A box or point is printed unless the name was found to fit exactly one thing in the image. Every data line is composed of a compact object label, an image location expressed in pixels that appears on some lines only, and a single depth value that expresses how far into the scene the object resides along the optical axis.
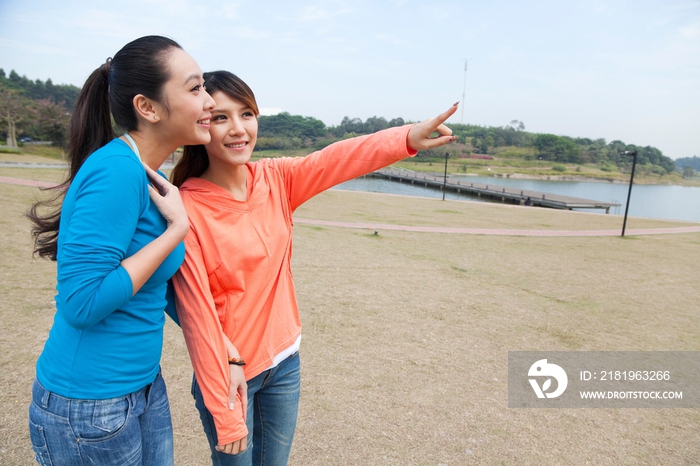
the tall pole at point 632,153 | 12.05
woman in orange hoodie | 1.44
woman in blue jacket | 1.09
